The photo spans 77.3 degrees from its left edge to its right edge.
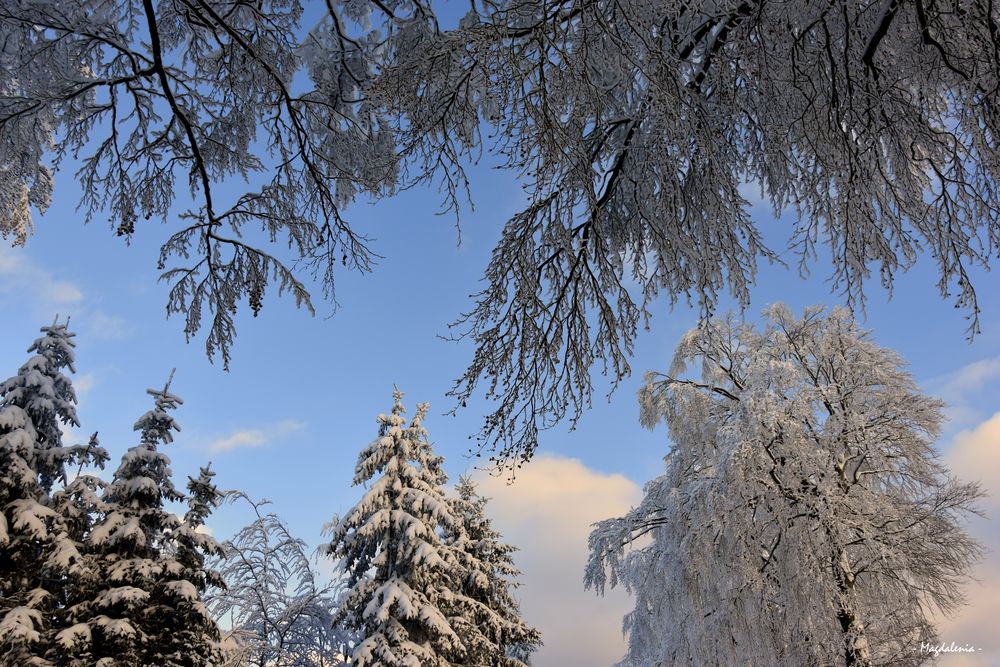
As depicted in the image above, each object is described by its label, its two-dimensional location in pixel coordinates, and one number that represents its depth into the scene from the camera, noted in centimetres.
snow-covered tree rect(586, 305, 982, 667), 924
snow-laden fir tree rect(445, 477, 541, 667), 1560
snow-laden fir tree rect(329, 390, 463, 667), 1308
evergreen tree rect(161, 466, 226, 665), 1174
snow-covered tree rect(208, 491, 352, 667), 1603
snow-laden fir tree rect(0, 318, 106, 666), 1043
